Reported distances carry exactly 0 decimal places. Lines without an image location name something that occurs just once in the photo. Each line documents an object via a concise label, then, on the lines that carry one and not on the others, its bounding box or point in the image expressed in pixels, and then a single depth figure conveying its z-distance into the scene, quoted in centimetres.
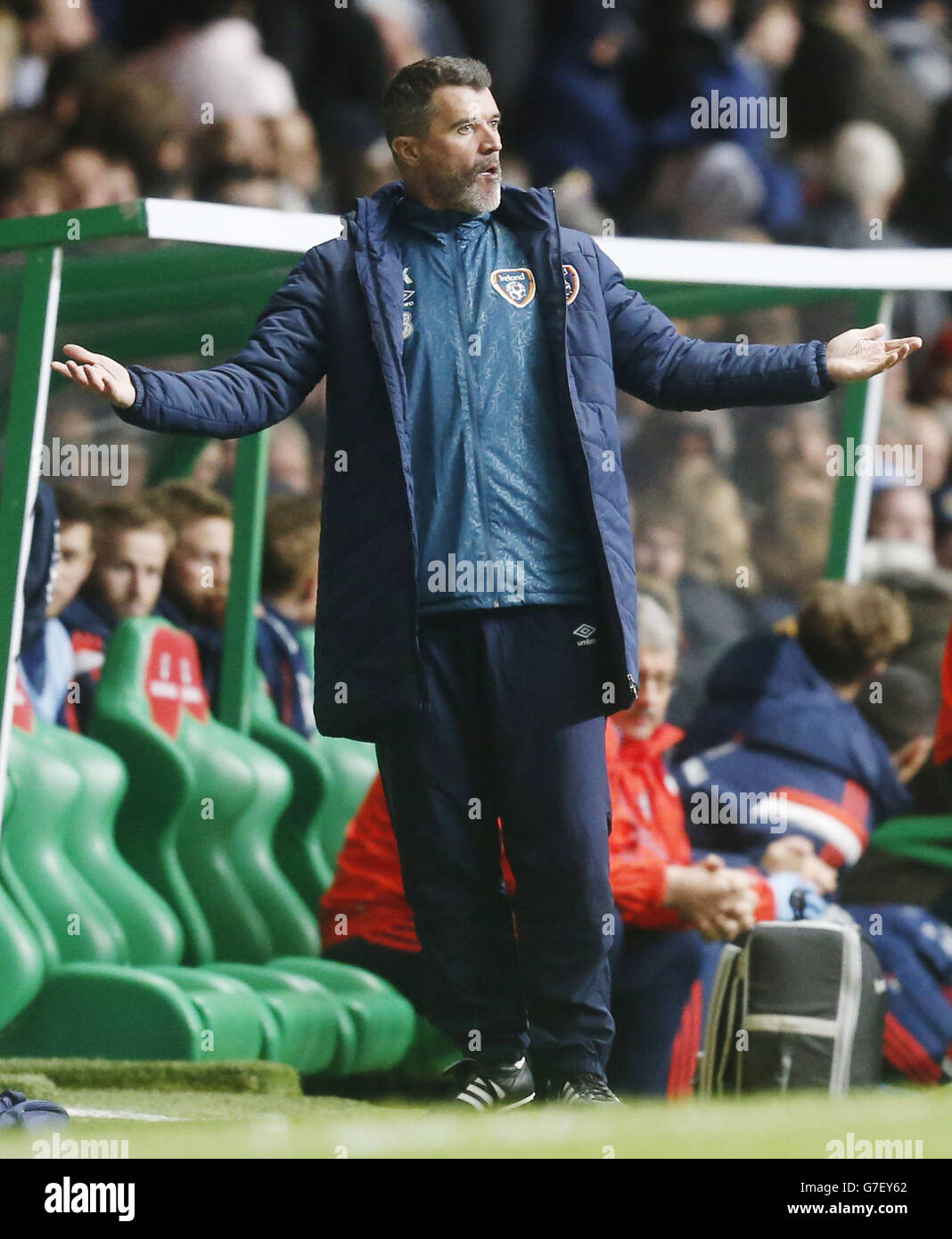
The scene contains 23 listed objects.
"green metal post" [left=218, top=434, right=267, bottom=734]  1016
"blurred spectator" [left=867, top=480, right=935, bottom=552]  1384
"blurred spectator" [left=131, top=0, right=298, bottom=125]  1466
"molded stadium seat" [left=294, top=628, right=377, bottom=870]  1030
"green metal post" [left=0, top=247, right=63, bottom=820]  776
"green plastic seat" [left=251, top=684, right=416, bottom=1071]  1015
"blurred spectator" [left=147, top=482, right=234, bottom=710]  1041
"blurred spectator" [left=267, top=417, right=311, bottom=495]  1248
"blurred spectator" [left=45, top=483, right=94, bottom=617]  933
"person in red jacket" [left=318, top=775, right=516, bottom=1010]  915
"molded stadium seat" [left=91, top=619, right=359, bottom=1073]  927
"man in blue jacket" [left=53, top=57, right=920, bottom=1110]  600
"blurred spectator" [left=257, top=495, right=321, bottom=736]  1069
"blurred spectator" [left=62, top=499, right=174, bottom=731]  978
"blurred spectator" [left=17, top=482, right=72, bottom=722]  852
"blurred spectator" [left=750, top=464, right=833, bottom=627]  1418
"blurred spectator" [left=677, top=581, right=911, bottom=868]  947
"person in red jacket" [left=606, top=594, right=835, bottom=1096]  849
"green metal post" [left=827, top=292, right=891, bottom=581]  1111
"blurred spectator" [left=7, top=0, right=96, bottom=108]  1467
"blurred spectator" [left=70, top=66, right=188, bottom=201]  1353
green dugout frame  780
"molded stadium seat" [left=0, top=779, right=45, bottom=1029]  814
